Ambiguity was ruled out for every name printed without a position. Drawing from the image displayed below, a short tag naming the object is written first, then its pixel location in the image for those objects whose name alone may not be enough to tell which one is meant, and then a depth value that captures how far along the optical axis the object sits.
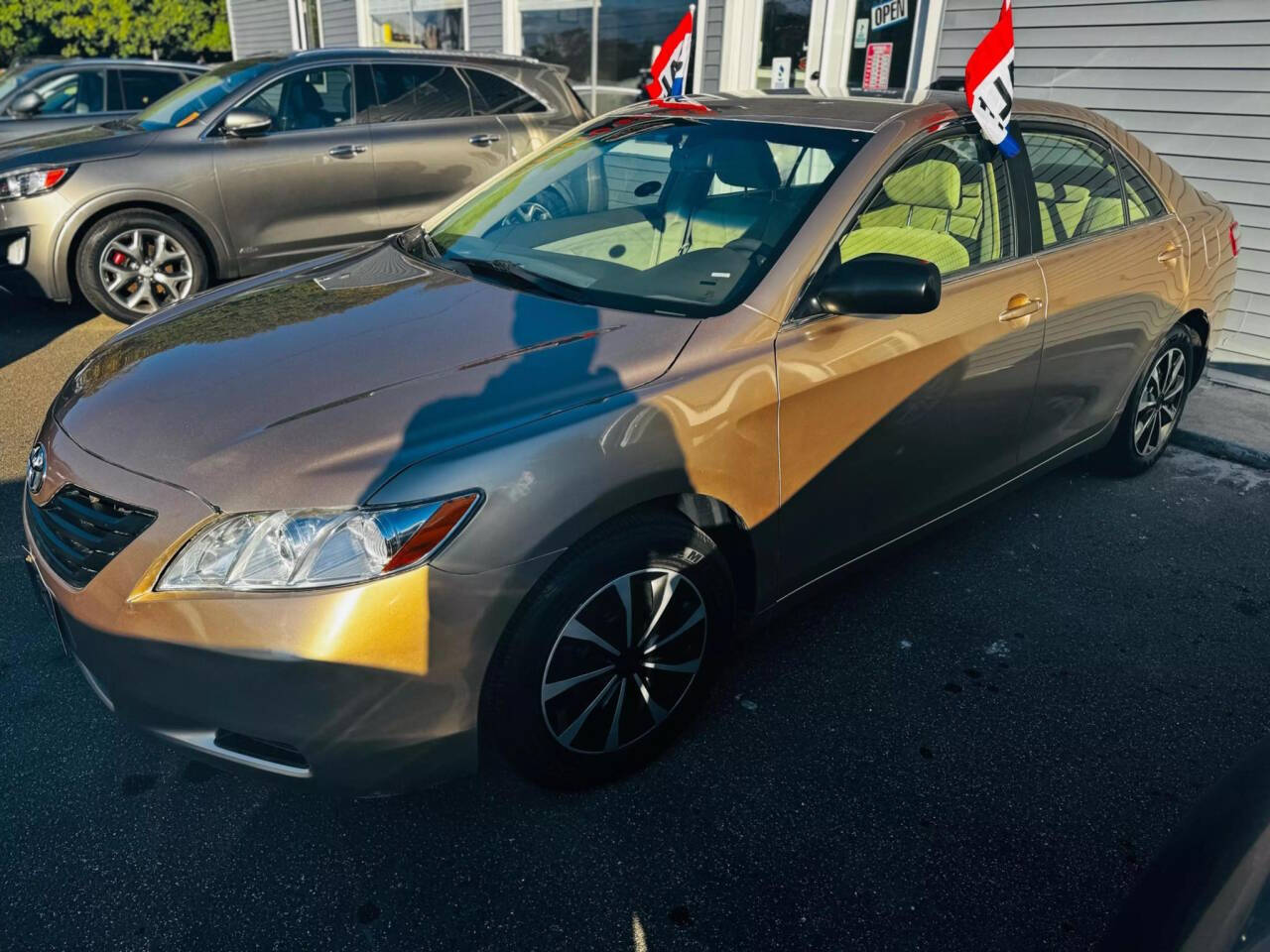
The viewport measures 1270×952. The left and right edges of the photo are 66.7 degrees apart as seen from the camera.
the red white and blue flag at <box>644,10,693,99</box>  5.42
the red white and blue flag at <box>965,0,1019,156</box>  3.10
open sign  7.51
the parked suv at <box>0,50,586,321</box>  5.94
